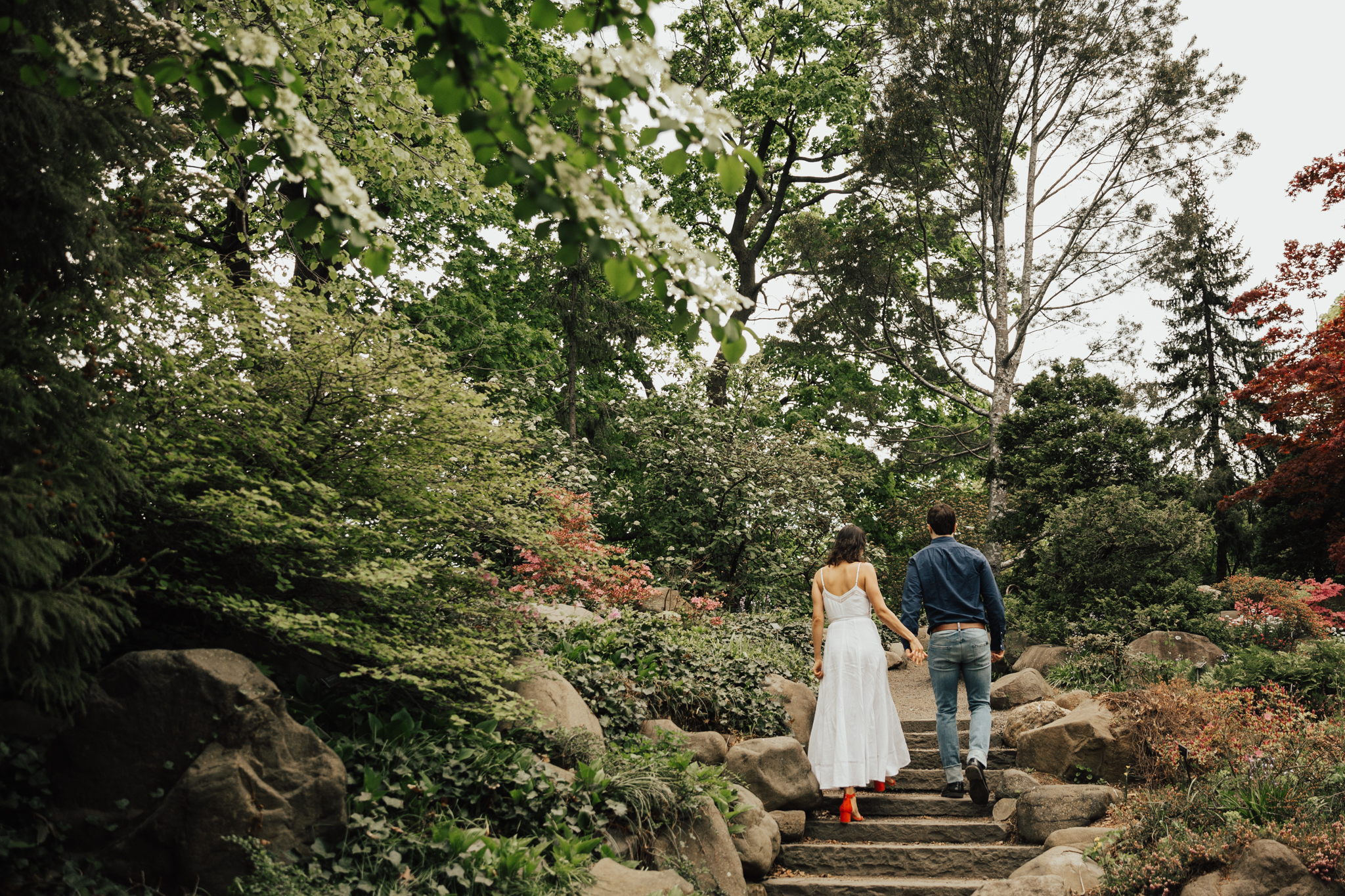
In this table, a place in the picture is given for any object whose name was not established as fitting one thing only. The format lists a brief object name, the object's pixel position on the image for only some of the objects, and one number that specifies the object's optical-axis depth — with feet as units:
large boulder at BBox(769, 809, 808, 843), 18.56
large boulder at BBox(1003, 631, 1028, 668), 34.55
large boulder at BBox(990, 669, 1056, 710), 27.02
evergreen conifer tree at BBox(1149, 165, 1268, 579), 57.06
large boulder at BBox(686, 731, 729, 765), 19.30
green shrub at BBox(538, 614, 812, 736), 19.47
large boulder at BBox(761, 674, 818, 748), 23.11
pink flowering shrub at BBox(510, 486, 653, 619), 19.12
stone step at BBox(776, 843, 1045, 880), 16.98
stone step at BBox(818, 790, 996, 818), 19.26
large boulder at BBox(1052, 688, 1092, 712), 24.54
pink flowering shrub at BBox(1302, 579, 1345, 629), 30.60
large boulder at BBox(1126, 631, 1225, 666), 27.20
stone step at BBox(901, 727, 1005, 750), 23.52
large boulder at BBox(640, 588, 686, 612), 34.47
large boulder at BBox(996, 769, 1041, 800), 18.94
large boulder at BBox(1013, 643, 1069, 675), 30.63
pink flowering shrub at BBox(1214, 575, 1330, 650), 29.32
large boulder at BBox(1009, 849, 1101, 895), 14.17
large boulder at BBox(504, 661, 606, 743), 16.49
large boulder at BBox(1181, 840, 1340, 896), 12.53
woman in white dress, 19.29
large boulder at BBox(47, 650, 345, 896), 10.54
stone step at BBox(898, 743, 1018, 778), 21.98
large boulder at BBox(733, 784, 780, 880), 16.71
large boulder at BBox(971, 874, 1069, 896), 13.78
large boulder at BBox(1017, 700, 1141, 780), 19.31
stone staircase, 16.48
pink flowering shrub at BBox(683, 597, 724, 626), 31.94
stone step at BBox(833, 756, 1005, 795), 21.21
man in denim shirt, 18.75
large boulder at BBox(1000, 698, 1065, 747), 22.50
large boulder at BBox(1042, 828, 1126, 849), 15.60
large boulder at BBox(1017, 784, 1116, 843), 17.04
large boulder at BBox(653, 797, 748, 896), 15.02
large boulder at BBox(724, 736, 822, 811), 18.83
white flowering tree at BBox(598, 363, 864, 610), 41.22
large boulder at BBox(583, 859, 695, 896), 12.68
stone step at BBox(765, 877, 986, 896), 16.15
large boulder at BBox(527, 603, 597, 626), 21.98
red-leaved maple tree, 32.68
